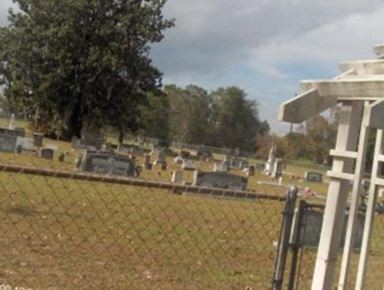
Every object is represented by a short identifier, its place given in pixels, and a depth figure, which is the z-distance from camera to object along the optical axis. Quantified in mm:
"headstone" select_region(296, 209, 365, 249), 6051
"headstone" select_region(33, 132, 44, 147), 38094
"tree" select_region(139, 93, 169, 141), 101000
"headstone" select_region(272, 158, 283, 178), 44994
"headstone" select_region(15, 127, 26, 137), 44119
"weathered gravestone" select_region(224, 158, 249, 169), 51969
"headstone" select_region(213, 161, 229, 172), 40988
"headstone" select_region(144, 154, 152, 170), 34091
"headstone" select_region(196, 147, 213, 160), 62531
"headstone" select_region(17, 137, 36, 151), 33766
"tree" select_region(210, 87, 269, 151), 119125
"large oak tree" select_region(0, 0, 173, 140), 55719
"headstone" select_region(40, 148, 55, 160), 31762
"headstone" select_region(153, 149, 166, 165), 38825
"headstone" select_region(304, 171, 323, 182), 49781
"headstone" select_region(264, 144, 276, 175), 49300
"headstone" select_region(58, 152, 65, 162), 31497
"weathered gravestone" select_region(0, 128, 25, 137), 44025
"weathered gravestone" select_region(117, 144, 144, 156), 47784
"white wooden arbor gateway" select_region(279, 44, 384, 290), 4887
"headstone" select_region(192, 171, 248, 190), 23219
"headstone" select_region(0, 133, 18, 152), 31359
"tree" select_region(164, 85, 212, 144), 111069
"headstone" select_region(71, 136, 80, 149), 45250
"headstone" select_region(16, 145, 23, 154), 32094
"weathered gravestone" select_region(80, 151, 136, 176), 24389
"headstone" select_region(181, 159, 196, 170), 39125
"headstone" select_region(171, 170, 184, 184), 26156
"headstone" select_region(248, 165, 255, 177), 43831
